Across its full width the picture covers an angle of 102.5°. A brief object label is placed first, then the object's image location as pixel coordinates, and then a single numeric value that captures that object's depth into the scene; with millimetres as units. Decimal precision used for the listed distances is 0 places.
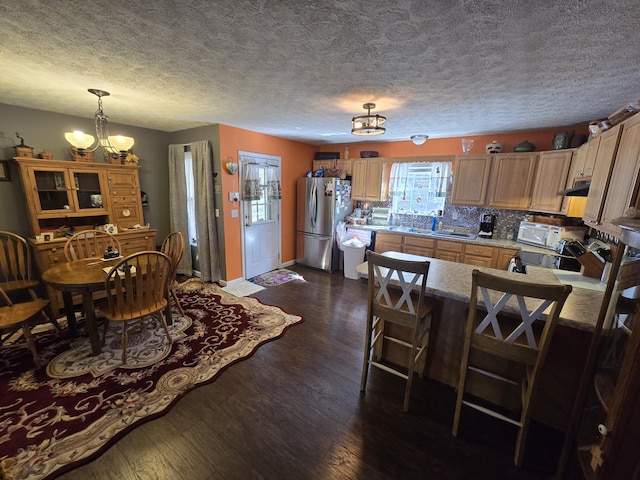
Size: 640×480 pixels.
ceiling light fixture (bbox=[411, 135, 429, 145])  3643
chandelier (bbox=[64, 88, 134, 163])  2465
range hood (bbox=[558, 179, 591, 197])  2367
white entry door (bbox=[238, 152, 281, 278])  4254
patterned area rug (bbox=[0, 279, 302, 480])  1602
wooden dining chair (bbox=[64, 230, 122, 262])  2944
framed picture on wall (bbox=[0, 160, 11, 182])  3008
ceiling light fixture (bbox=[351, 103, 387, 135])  2518
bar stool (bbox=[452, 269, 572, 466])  1390
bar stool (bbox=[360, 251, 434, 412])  1762
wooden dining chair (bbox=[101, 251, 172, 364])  2223
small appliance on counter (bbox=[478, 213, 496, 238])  3955
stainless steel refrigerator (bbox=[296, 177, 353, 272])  4773
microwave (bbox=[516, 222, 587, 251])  3070
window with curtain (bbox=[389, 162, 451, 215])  4449
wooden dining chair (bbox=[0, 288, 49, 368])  2193
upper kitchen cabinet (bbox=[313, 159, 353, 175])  5051
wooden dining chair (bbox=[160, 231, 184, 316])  2859
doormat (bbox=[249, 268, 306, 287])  4328
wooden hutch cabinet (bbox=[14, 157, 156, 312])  3041
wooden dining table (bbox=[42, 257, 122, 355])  2225
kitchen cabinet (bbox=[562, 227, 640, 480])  893
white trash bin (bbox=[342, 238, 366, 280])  4562
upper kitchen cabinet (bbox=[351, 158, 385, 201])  4758
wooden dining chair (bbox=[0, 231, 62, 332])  2719
